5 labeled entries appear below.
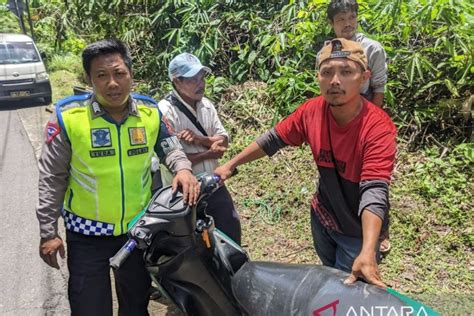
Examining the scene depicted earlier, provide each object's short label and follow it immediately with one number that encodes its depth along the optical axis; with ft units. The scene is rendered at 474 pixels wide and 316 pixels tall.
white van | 35.04
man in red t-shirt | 5.23
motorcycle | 4.33
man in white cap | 8.71
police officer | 6.27
